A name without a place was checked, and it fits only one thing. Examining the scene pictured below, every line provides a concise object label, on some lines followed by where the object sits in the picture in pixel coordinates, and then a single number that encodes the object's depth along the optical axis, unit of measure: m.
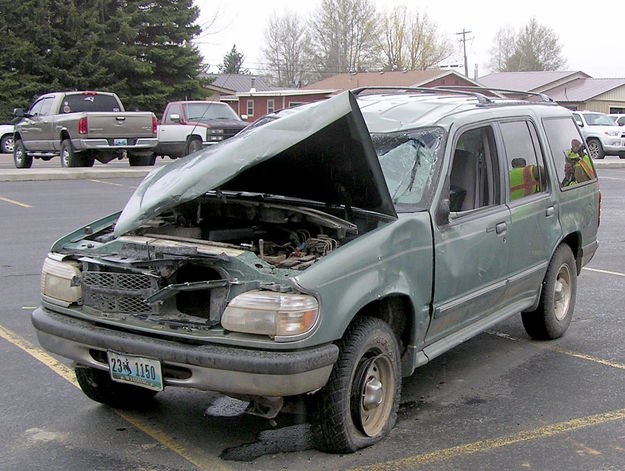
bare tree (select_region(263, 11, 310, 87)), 81.44
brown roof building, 48.97
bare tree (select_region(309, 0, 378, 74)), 76.06
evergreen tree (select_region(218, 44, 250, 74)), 84.75
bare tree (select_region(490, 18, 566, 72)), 87.56
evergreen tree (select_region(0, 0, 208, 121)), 37.69
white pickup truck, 20.72
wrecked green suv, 3.63
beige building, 56.09
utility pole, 69.46
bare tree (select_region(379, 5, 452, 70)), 75.50
